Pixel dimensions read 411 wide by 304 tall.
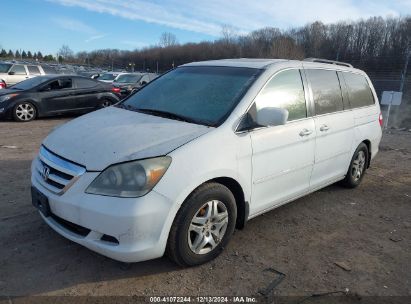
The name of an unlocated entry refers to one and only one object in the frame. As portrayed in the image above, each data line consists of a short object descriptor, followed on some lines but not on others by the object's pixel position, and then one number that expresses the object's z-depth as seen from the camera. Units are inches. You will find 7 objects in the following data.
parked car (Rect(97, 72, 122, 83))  797.1
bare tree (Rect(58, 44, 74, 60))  4275.8
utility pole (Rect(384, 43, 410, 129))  675.4
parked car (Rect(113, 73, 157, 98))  657.7
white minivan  110.5
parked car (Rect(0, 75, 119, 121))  412.5
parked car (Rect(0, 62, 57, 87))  617.3
